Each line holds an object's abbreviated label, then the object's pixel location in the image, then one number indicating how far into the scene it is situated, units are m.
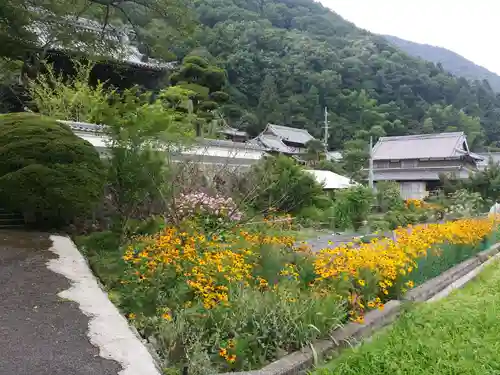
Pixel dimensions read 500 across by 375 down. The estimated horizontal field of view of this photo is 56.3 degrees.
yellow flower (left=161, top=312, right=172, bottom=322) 3.48
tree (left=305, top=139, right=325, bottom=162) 34.94
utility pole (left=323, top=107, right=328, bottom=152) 44.57
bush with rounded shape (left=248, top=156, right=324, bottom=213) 12.15
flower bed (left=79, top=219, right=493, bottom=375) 3.38
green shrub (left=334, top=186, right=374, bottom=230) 13.46
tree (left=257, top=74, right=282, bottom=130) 46.81
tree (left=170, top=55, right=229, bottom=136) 23.95
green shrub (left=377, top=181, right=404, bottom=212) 18.05
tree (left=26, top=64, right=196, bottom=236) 7.57
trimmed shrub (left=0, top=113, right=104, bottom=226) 7.32
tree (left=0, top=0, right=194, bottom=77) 6.79
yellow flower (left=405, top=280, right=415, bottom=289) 4.89
